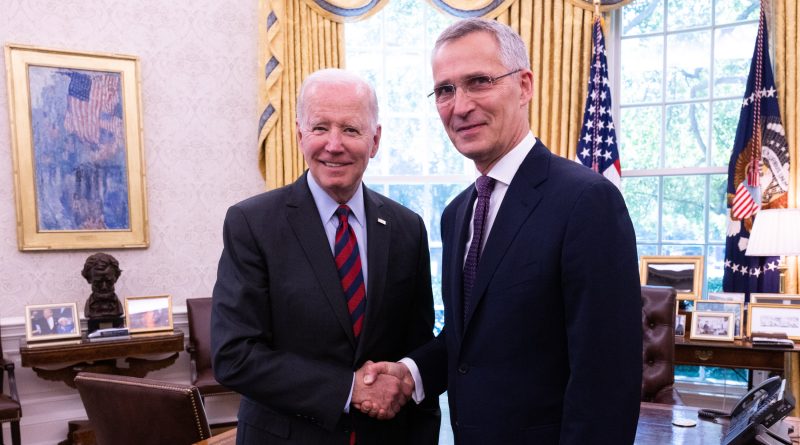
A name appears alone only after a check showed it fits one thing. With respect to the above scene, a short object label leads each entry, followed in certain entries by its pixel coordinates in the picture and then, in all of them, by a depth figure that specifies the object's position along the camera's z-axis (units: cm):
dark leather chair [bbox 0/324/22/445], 343
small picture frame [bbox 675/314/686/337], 403
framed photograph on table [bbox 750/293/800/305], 388
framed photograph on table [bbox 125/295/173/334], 419
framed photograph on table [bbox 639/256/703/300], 417
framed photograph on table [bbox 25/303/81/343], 393
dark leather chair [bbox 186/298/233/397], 437
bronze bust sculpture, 404
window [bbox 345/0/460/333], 523
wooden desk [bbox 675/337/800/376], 362
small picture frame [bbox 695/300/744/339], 392
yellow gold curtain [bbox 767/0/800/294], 410
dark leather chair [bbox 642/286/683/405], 319
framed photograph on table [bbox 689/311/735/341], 384
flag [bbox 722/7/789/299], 412
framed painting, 418
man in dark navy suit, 120
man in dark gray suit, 144
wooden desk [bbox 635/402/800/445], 191
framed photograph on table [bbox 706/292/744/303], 396
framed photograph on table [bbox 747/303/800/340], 378
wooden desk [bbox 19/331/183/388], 373
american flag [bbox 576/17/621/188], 464
